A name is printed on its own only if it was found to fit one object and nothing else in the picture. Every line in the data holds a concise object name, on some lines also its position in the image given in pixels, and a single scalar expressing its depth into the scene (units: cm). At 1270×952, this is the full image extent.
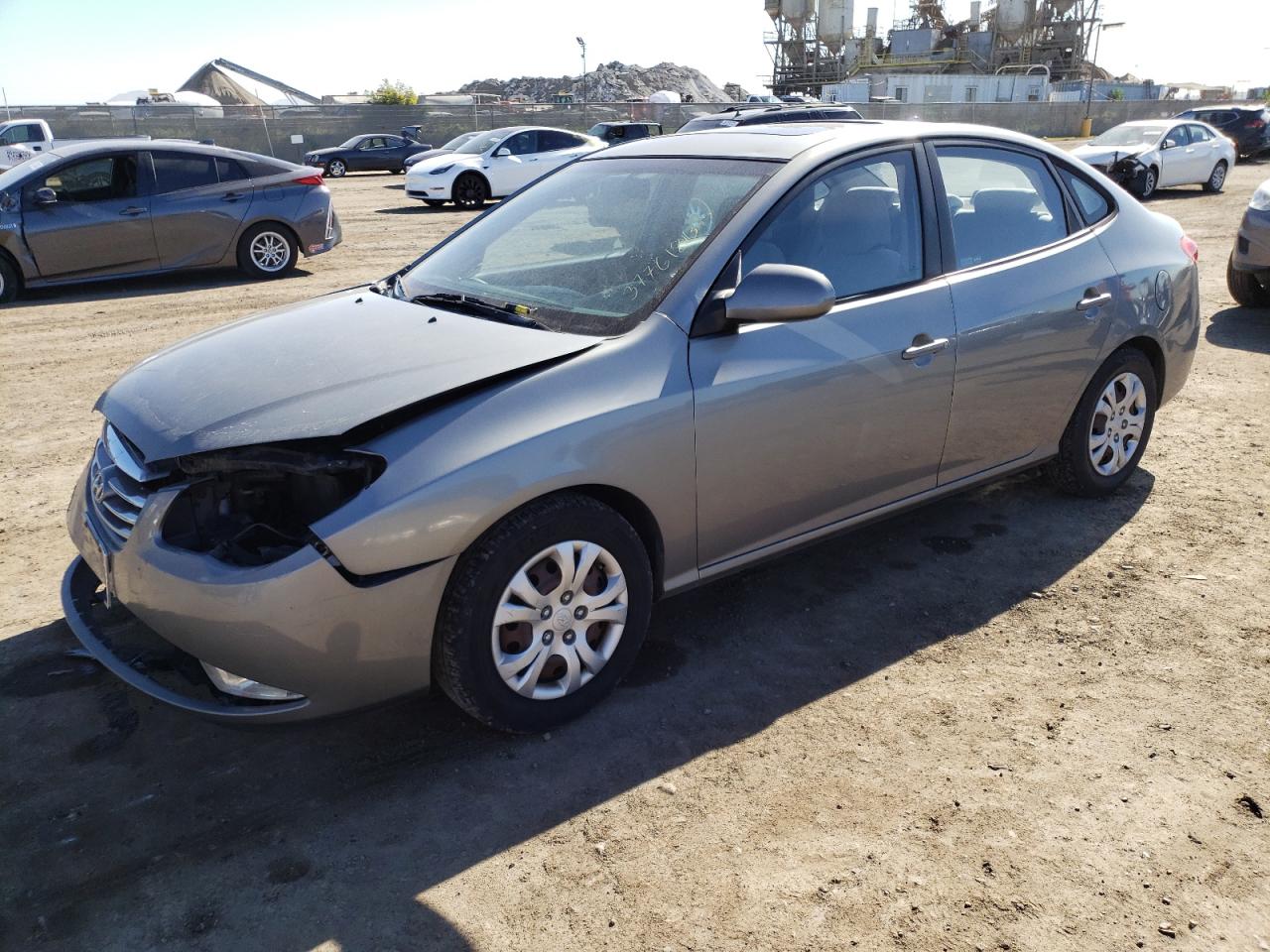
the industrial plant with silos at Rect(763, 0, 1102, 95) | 7631
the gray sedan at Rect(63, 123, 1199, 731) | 272
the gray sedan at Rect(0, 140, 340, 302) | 988
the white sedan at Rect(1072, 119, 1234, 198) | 1873
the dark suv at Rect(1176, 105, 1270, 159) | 2898
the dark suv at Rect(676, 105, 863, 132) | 1705
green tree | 6347
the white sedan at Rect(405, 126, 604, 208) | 1888
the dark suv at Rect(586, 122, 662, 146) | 2523
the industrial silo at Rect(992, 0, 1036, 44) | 7544
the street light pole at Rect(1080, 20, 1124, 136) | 4447
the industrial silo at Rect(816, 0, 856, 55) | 7906
